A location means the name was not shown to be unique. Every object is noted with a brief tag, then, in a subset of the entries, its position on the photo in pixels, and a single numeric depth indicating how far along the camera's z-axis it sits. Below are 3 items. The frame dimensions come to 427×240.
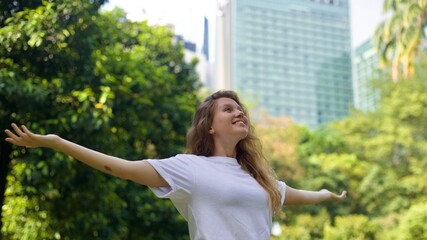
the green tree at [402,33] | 11.24
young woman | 1.87
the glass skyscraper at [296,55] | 67.94
